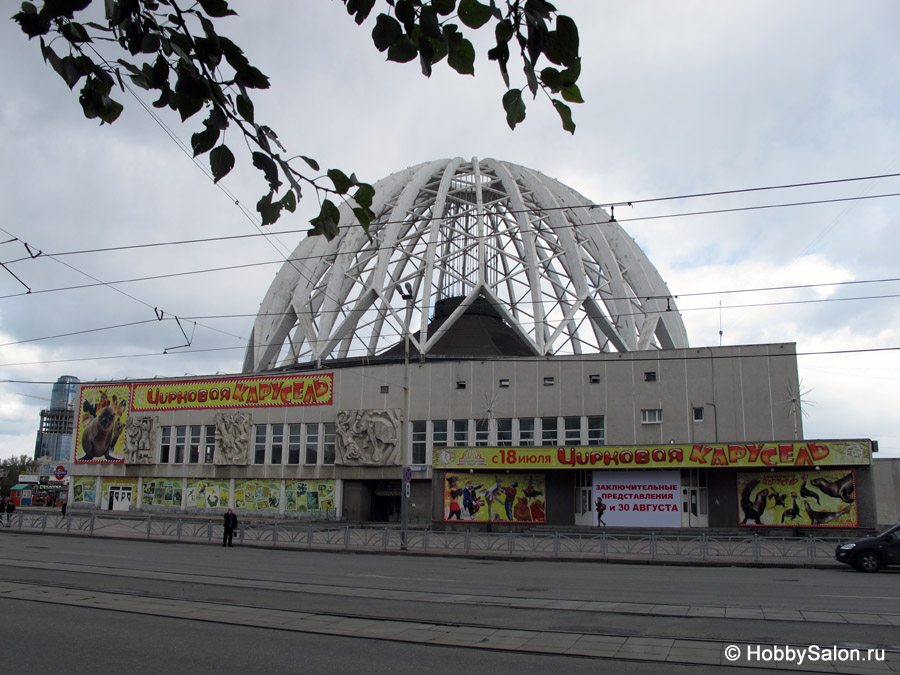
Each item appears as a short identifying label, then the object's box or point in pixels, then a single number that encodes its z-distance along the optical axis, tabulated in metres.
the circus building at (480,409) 35.97
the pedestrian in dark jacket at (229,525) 29.73
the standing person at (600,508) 36.72
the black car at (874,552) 20.91
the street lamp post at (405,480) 28.93
